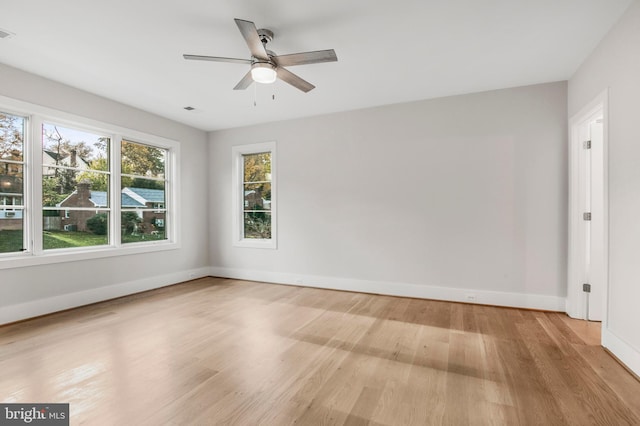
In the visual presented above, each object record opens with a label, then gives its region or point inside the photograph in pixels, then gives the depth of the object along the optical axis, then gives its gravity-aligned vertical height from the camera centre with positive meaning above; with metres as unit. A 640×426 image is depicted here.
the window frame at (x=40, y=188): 3.38 +0.29
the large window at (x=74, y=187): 3.67 +0.31
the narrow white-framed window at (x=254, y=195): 5.36 +0.29
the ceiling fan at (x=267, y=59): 2.31 +1.32
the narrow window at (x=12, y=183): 3.27 +0.31
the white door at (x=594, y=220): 3.19 -0.10
